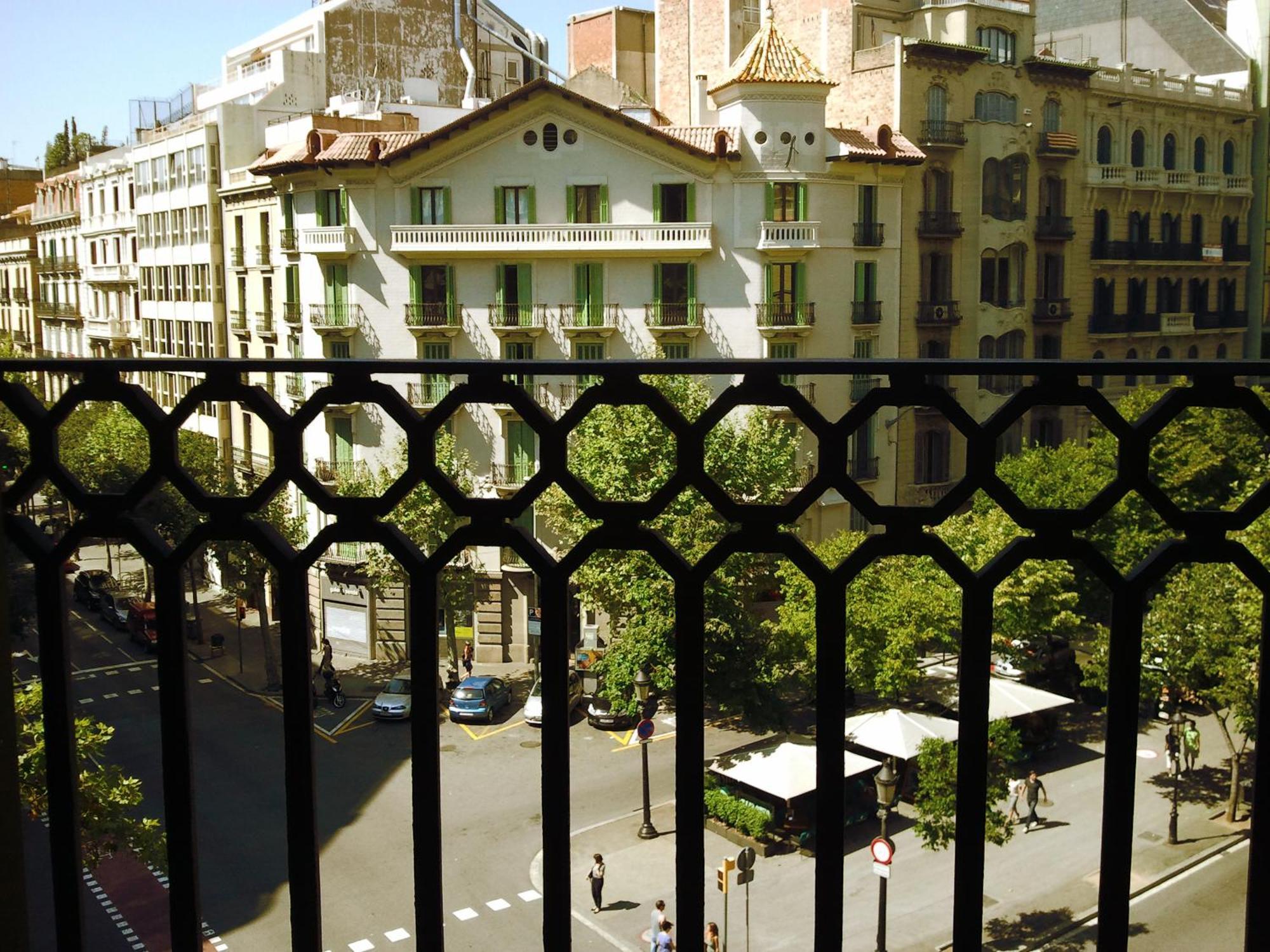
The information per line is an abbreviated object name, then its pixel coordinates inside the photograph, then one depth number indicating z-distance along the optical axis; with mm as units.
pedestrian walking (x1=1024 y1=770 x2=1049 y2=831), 18250
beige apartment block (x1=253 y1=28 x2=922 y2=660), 27641
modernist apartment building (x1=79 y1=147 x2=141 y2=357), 41938
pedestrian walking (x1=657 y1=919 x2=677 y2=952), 13938
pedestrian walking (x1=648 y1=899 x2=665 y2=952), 13859
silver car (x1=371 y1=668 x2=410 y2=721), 22859
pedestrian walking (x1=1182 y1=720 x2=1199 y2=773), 19156
